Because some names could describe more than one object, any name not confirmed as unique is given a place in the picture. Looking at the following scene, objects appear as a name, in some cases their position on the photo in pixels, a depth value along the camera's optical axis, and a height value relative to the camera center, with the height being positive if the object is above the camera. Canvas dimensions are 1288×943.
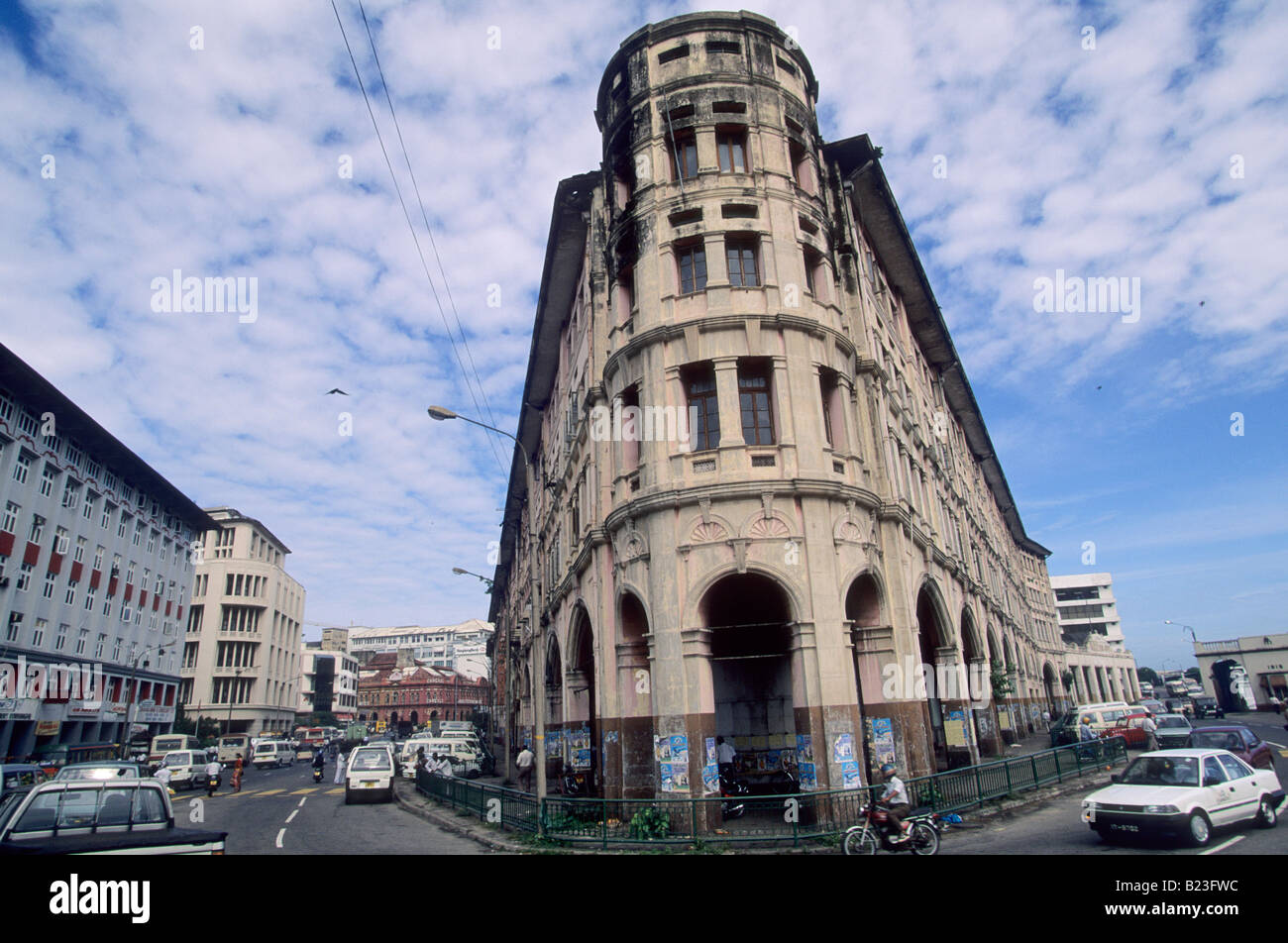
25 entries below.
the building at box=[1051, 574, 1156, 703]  82.12 +3.21
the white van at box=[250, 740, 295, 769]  55.12 -4.61
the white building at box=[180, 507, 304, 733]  81.88 +7.17
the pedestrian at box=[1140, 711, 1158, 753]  27.69 -2.69
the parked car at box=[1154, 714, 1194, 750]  24.95 -2.57
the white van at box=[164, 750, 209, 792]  34.75 -3.47
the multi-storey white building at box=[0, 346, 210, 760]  43.06 +8.95
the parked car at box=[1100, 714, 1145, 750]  30.56 -2.89
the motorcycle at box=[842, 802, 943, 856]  12.05 -2.75
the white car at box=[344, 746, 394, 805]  26.62 -3.14
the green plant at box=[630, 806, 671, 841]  15.19 -3.04
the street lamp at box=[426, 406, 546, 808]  17.10 -0.29
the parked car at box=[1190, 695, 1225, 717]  56.22 -3.80
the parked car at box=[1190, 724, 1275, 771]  17.62 -2.11
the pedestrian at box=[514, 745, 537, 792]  27.80 -3.03
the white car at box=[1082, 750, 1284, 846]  11.37 -2.23
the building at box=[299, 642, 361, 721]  122.84 +1.60
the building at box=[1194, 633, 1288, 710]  59.78 -1.10
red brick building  133.62 -1.09
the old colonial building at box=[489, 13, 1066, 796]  17.69 +6.32
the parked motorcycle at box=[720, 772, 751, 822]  19.69 -3.02
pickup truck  9.24 -1.62
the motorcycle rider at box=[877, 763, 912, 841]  12.36 -2.18
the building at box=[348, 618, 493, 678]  184.00 +12.61
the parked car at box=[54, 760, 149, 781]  17.02 -1.78
